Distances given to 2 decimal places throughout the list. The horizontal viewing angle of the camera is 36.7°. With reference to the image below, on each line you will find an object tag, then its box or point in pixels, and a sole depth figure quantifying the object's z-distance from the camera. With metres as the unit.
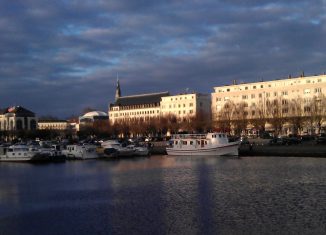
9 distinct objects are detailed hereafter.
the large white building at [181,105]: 172.62
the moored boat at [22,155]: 73.56
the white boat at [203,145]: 72.56
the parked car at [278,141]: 80.25
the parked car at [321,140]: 74.32
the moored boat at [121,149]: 81.38
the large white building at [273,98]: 118.00
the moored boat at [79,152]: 78.25
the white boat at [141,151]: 82.29
